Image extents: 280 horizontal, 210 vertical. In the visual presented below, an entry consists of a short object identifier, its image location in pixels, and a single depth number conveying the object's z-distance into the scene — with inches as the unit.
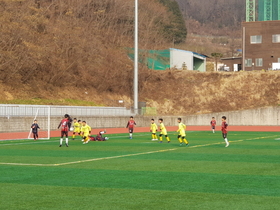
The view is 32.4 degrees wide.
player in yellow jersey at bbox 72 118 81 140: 1403.7
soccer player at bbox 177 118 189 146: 1064.2
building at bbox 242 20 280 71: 3587.6
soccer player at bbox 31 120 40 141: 1365.7
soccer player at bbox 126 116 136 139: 1409.9
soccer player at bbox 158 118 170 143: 1201.1
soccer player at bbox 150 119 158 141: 1294.3
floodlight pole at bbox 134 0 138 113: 2117.6
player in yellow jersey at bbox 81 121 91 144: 1227.6
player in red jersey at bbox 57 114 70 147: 1052.5
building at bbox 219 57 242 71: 4106.8
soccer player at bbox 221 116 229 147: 1031.0
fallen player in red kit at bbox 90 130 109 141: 1326.3
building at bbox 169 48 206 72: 3449.3
